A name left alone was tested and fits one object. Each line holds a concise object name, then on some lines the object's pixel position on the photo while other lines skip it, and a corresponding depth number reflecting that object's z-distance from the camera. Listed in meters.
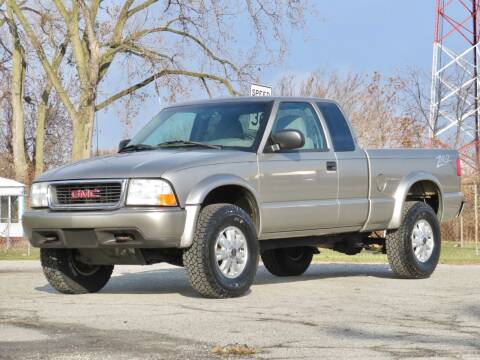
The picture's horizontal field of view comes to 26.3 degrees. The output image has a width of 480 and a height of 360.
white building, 29.17
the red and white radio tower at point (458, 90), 41.28
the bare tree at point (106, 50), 30.86
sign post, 15.45
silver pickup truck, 9.36
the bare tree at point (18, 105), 41.28
